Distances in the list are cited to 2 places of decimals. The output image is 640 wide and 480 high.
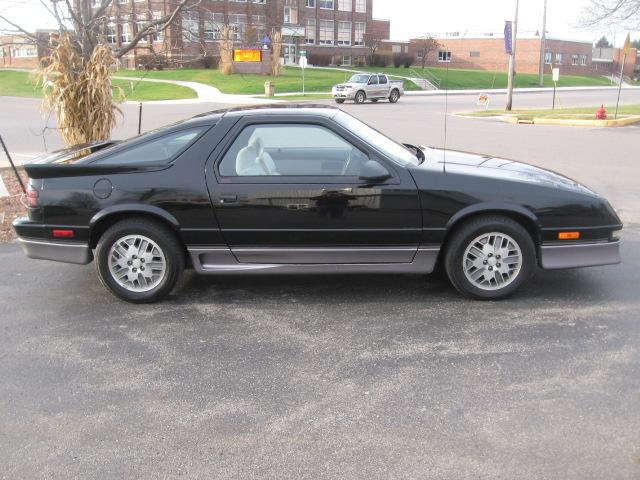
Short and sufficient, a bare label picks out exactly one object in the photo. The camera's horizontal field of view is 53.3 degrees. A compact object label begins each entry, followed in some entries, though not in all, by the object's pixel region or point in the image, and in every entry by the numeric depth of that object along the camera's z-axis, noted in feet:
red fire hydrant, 70.76
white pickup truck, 113.39
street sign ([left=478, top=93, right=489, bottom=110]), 78.02
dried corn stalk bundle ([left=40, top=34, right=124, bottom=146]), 30.89
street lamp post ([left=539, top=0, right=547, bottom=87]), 194.80
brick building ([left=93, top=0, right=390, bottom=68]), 226.79
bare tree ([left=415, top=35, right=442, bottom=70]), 218.79
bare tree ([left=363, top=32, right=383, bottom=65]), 241.14
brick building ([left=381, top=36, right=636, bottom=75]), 255.70
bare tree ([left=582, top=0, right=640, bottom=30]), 70.28
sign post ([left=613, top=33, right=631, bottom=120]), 71.61
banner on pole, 88.22
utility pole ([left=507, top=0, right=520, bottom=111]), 89.61
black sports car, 16.17
